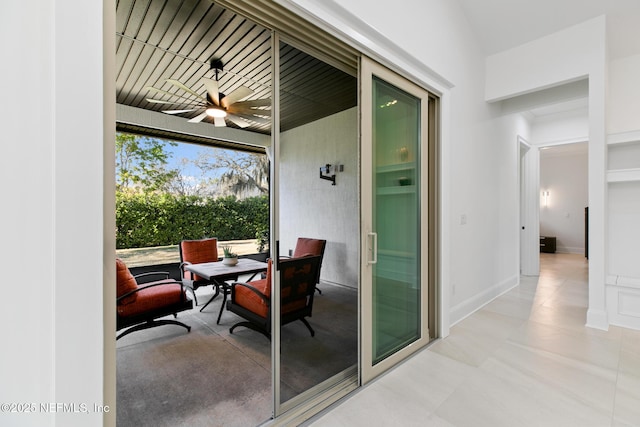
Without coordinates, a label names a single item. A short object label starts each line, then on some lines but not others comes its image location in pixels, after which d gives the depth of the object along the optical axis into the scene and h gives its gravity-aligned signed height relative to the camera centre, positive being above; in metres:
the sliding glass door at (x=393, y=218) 2.11 -0.05
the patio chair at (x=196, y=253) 4.10 -0.64
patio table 3.43 -0.73
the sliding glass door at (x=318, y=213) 2.40 -0.03
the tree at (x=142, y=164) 4.76 +0.79
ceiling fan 3.27 +1.33
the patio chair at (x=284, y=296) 2.62 -0.82
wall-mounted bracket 5.22 +0.70
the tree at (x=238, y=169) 5.52 +0.85
